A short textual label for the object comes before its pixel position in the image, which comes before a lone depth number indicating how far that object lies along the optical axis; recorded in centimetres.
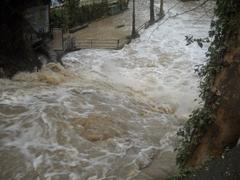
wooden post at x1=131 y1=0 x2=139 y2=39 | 2631
